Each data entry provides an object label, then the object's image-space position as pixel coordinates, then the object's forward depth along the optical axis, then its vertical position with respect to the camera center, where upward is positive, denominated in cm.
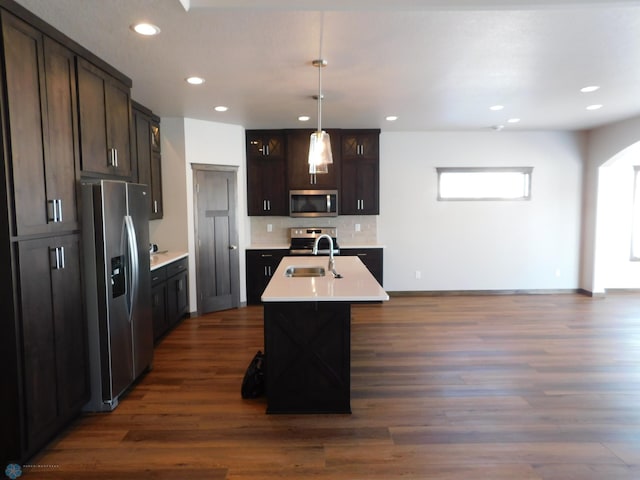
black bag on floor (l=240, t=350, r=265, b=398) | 302 -131
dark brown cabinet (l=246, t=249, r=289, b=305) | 579 -79
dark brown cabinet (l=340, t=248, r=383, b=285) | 583 -64
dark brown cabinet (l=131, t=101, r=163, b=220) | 431 +69
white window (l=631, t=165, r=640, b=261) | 635 -19
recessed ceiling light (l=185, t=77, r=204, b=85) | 345 +117
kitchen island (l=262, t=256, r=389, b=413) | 271 -97
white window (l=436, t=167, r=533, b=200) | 628 +41
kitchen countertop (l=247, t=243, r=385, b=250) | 579 -52
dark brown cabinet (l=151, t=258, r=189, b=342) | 416 -96
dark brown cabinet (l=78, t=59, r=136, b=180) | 275 +68
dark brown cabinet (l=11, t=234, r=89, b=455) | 217 -75
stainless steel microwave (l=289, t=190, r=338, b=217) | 592 +12
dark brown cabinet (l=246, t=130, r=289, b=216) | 589 +58
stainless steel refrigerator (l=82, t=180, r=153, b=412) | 270 -52
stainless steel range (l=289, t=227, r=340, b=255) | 579 -43
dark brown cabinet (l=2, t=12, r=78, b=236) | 208 +49
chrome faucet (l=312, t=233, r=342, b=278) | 333 -52
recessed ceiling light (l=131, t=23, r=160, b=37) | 243 +115
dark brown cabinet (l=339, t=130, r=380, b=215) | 596 +57
